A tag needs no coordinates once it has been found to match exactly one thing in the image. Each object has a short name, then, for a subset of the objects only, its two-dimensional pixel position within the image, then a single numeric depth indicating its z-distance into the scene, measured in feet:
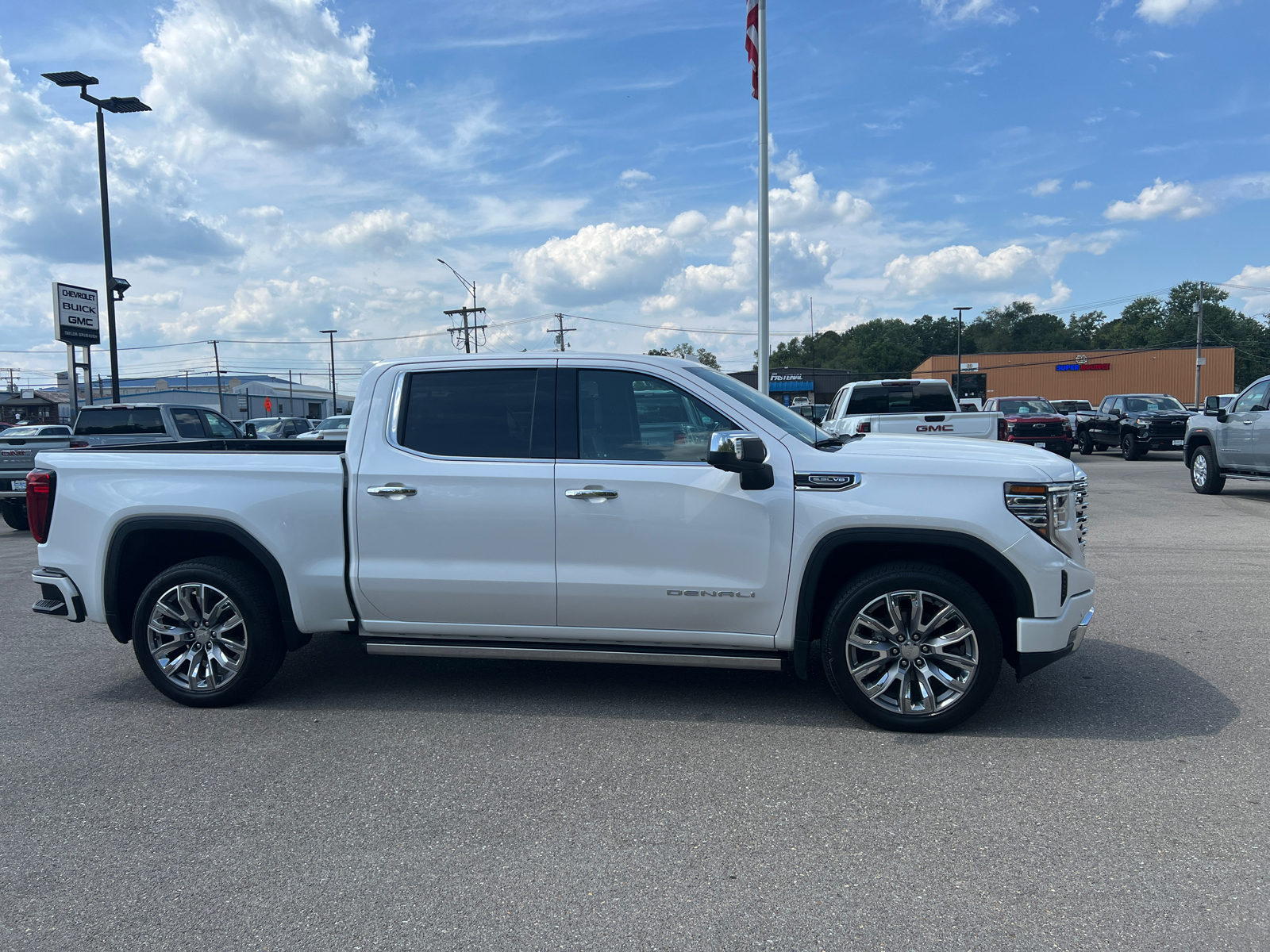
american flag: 52.95
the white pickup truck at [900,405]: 39.93
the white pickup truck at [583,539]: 14.30
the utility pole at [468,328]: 202.45
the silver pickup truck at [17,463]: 43.73
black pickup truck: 79.51
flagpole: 53.01
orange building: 249.55
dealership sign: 77.15
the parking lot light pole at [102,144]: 62.08
